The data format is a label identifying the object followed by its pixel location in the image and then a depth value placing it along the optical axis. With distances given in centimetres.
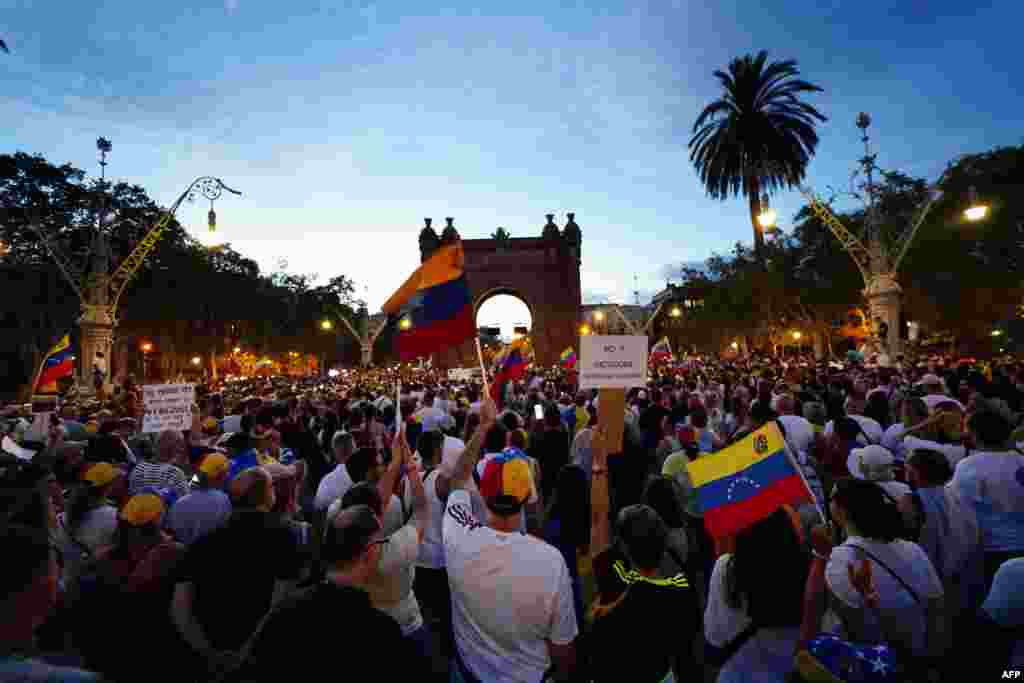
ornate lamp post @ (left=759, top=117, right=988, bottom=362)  2211
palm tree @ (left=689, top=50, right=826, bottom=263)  3059
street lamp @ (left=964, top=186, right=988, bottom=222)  1672
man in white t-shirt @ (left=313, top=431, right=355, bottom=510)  534
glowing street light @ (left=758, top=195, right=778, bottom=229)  2025
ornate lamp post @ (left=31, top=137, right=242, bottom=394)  1964
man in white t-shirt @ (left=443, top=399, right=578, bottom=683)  278
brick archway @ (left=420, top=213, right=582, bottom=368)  5931
